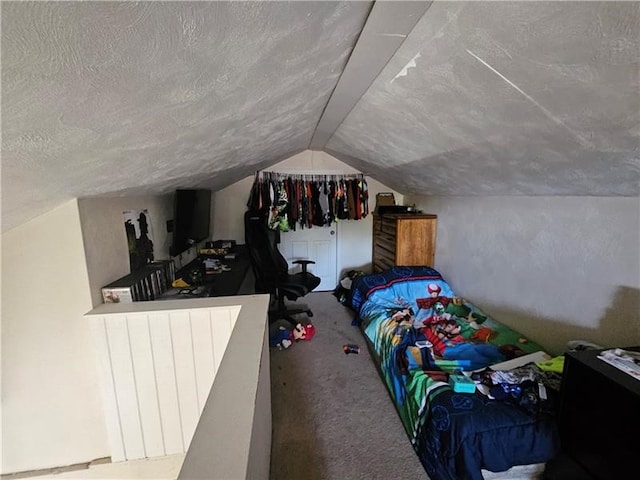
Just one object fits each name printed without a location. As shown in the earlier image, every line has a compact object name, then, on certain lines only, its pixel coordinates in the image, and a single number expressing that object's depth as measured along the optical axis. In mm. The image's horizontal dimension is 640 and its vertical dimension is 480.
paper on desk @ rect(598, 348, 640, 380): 1124
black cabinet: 1048
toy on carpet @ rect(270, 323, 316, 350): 2764
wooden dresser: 3344
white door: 4133
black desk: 2057
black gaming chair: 2932
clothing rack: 3816
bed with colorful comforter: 1355
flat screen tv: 2361
